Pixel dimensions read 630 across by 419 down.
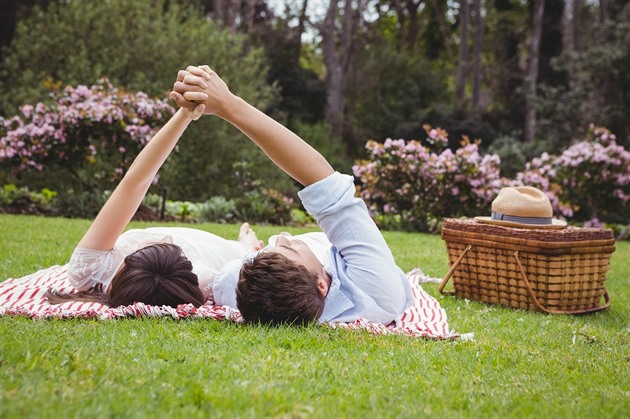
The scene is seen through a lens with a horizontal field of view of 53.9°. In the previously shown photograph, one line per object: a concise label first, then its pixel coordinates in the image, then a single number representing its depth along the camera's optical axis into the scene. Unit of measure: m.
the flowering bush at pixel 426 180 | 10.66
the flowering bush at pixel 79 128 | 9.45
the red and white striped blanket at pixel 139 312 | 3.36
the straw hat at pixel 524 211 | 4.71
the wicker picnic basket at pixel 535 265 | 4.46
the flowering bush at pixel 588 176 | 11.59
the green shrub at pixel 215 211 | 10.74
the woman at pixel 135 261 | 3.55
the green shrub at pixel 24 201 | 9.74
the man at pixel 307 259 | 3.20
